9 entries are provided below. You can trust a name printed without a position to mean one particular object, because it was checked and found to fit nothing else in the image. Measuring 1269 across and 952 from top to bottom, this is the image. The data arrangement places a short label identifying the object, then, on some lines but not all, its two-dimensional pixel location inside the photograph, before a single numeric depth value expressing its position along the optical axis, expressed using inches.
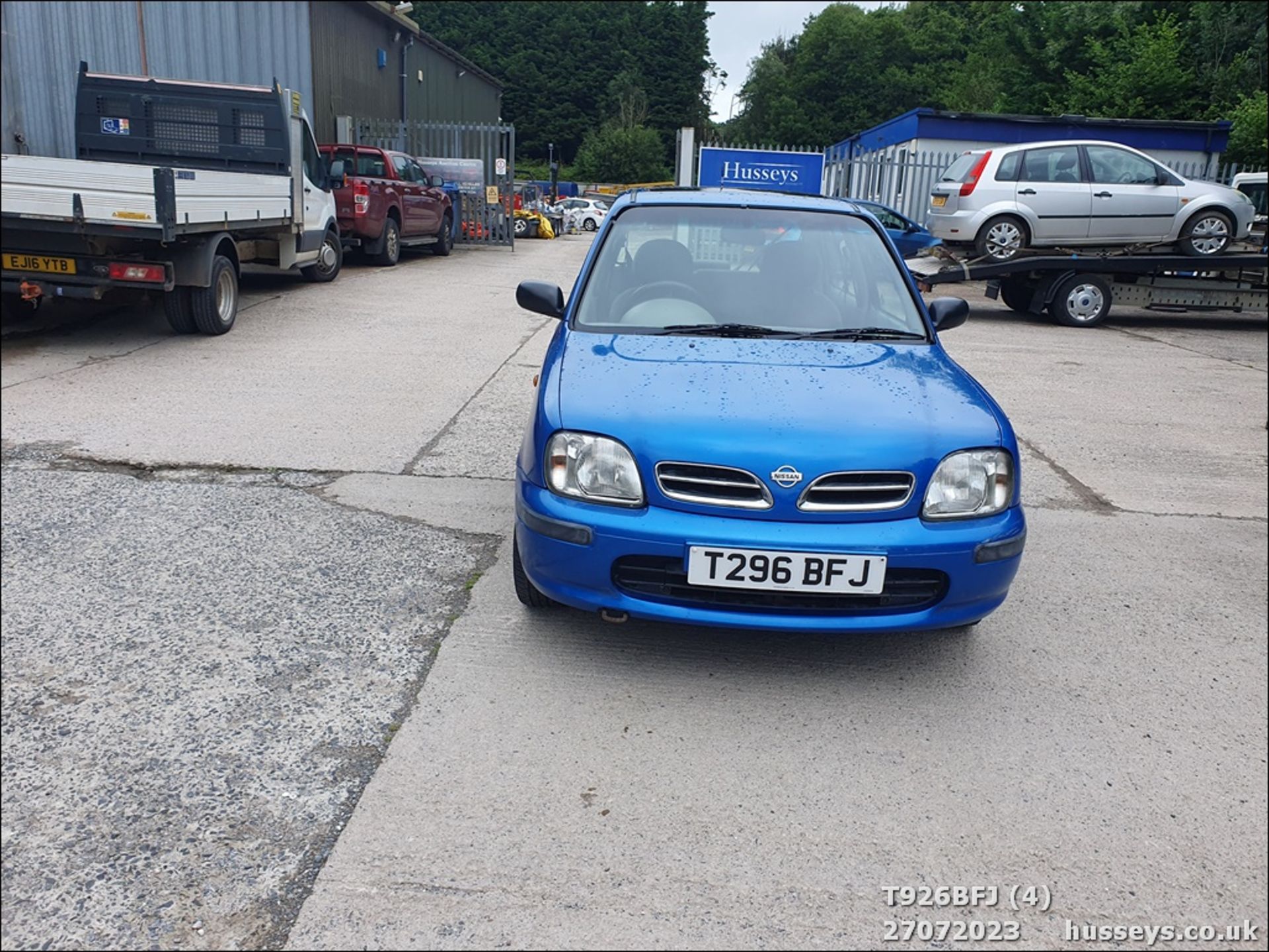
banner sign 812.6
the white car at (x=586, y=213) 1487.5
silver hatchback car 510.6
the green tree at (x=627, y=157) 2593.5
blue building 850.8
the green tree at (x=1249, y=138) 754.8
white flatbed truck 299.6
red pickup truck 625.6
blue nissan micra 114.8
